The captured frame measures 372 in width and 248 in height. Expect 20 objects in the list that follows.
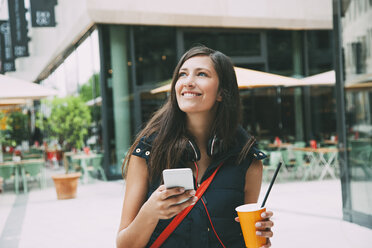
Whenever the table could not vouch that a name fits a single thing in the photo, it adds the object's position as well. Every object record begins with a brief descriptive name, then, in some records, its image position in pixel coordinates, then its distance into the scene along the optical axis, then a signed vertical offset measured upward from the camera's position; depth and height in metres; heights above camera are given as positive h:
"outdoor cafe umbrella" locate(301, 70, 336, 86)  9.03 +0.70
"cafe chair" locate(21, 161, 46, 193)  9.84 -1.17
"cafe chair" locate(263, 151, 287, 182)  9.20 -1.16
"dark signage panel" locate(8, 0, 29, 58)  8.98 +2.32
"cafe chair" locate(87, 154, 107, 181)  10.91 -1.26
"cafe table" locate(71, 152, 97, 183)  10.86 -1.09
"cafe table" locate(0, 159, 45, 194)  10.00 -1.12
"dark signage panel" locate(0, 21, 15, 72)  8.93 +1.77
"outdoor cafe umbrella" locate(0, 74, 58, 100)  7.44 +0.70
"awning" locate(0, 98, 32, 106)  10.52 +0.66
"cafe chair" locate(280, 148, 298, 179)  9.84 -1.40
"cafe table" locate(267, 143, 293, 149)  10.95 -0.97
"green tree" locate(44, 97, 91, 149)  11.33 +0.10
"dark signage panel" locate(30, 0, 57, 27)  9.07 +2.59
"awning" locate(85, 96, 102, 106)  11.84 +0.59
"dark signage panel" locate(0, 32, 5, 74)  8.84 +1.67
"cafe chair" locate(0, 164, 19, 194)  9.66 -1.16
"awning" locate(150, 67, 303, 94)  8.19 +0.71
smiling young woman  1.56 -0.17
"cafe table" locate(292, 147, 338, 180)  9.52 -1.26
